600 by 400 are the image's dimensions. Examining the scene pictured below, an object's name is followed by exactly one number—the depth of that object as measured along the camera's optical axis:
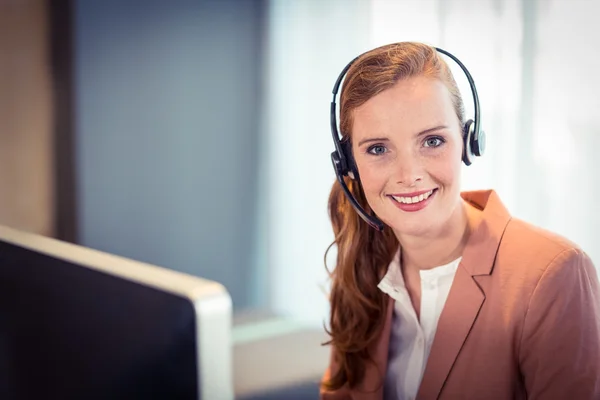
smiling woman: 1.13
